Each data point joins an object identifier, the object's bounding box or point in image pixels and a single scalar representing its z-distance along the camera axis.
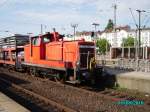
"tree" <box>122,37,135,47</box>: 62.97
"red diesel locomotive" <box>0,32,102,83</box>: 9.29
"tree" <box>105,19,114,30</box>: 83.12
